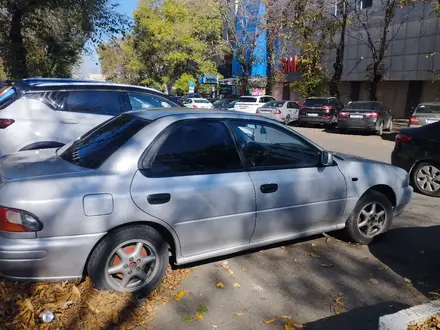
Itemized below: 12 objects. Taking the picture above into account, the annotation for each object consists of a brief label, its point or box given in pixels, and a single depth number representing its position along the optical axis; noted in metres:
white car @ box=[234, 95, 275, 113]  22.34
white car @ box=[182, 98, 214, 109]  26.60
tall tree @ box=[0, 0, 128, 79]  13.72
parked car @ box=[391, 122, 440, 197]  6.75
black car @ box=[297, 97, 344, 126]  19.94
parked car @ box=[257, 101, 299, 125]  20.94
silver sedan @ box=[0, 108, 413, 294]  2.89
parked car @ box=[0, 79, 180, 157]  5.63
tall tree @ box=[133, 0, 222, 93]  34.97
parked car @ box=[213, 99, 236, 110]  25.32
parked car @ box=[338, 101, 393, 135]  16.75
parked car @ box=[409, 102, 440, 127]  13.18
